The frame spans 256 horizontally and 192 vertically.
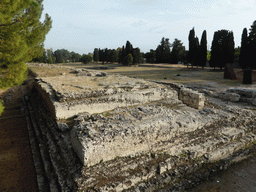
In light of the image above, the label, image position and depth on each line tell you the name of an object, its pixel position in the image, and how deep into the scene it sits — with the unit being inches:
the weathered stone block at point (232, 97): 354.0
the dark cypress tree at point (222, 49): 874.1
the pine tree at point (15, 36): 191.5
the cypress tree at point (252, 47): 744.3
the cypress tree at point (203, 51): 967.0
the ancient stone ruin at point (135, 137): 121.9
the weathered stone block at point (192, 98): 236.2
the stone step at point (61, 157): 119.8
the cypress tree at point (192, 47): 1014.3
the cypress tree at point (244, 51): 772.9
